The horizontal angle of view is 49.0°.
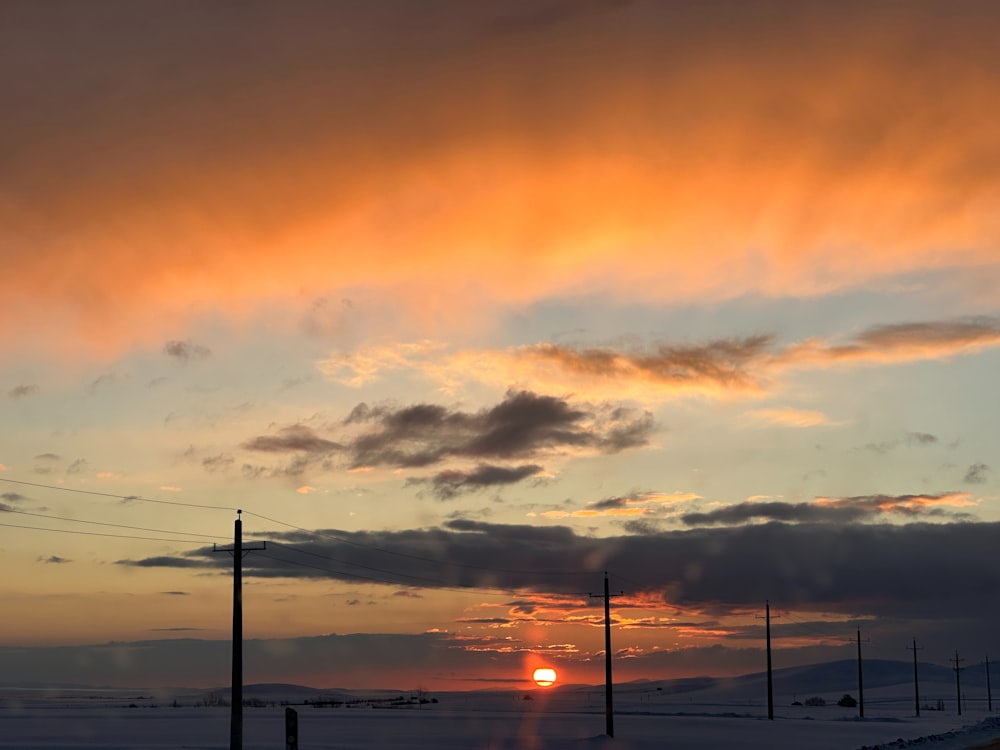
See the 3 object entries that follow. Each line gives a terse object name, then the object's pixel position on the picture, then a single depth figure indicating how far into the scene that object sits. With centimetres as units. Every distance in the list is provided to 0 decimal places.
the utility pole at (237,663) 4696
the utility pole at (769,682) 11994
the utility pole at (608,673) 7725
